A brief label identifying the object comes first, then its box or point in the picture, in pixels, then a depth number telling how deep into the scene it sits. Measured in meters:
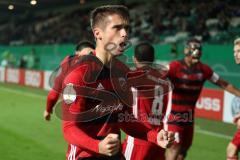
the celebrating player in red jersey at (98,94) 4.76
